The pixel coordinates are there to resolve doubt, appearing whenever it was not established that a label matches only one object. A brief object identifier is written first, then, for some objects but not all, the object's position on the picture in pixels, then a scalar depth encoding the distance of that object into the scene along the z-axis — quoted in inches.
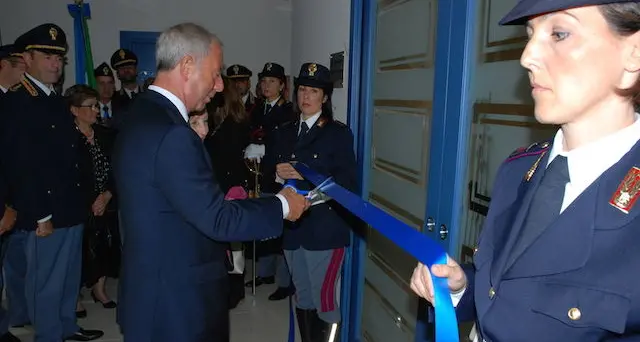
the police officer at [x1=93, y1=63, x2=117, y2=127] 184.5
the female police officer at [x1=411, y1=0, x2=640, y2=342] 29.0
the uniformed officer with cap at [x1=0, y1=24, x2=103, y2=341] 100.2
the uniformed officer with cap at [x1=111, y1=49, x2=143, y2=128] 197.5
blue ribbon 34.9
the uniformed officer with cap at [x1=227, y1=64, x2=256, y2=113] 192.7
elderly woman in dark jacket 123.8
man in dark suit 60.0
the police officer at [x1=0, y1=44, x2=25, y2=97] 109.9
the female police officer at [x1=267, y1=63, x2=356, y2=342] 100.9
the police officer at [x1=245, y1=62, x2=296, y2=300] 149.3
